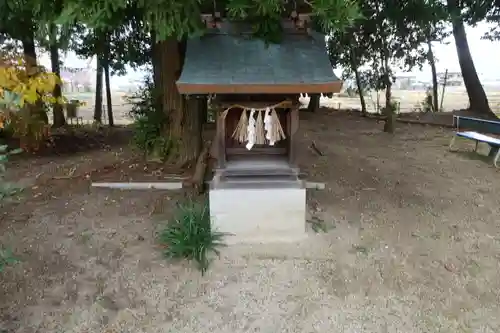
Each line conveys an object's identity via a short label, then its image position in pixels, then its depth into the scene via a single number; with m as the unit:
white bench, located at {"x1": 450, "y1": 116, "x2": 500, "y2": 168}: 7.69
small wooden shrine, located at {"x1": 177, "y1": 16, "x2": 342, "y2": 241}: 4.09
